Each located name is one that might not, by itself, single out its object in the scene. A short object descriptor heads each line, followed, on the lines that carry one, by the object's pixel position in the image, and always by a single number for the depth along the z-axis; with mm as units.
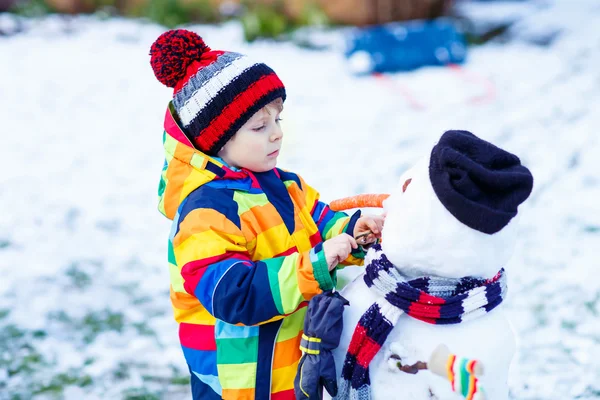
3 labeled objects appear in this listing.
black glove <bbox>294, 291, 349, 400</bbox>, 2268
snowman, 2138
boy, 2335
